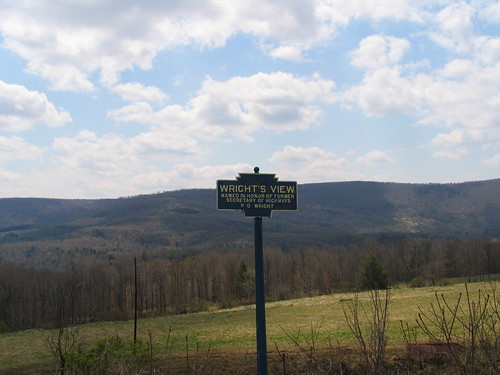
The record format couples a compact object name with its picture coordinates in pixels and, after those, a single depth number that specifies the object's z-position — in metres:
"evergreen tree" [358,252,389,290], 62.81
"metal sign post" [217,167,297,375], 9.05
